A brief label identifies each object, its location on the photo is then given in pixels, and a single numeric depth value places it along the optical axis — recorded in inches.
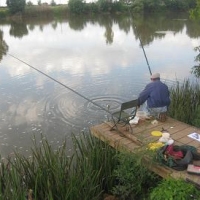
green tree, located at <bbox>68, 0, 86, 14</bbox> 1931.6
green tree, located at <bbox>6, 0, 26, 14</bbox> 1768.0
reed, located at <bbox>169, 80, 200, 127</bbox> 287.6
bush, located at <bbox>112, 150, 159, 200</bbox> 191.0
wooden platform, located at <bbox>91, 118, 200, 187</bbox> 214.8
